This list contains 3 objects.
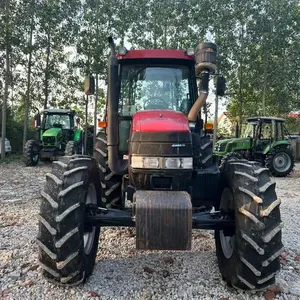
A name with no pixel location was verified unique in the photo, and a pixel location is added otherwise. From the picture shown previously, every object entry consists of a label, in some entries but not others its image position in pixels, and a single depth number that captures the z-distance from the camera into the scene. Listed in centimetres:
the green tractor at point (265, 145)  1174
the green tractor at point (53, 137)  1282
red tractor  265
